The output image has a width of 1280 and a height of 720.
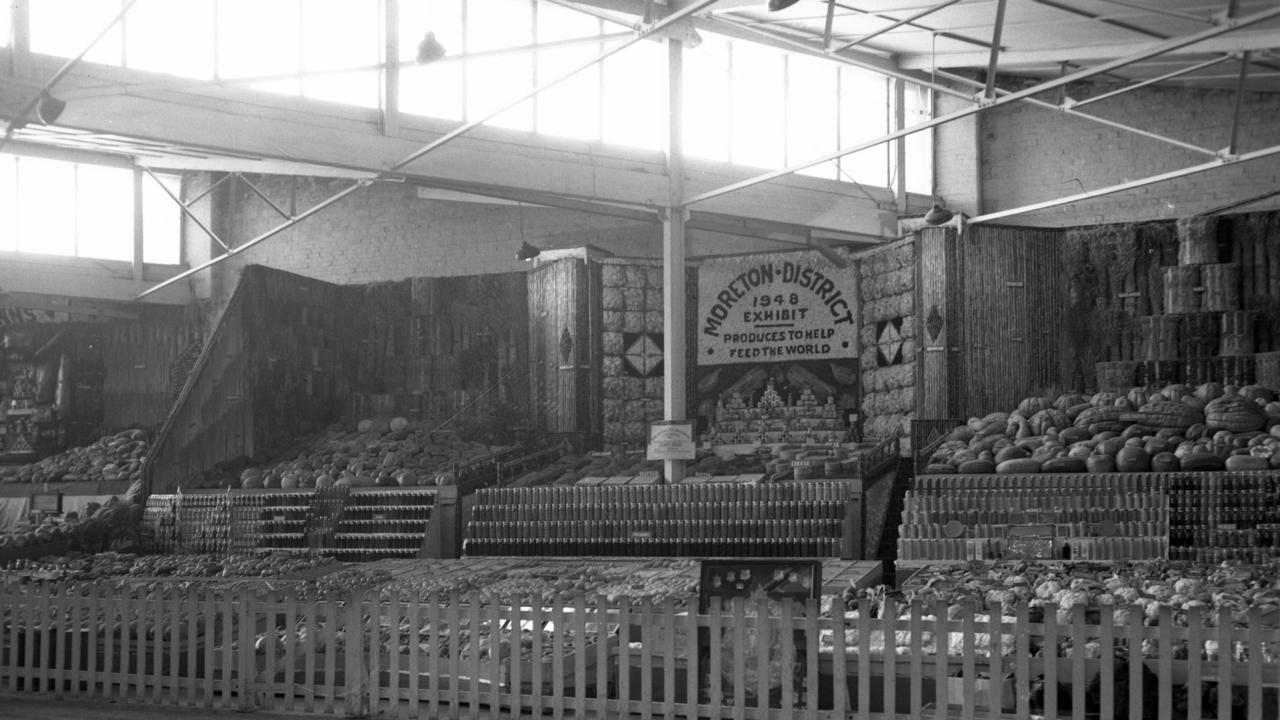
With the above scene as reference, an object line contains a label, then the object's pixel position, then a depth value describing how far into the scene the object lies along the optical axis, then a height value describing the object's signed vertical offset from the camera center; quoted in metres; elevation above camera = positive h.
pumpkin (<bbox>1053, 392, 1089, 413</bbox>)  19.92 -0.40
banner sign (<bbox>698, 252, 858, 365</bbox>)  24.20 +1.05
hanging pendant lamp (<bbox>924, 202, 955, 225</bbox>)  20.77 +2.20
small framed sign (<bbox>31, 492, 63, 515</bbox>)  24.38 -2.05
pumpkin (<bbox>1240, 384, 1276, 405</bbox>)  18.52 -0.30
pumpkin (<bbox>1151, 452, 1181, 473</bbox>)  16.53 -1.04
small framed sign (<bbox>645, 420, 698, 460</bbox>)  20.89 -0.95
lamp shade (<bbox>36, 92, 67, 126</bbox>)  16.67 +3.05
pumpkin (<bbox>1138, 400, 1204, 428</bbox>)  18.11 -0.55
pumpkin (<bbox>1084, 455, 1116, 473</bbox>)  16.73 -1.05
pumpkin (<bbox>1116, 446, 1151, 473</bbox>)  16.64 -1.01
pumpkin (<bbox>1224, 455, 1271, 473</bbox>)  15.77 -1.00
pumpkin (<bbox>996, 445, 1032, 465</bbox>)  17.80 -0.99
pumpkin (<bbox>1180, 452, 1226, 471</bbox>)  16.27 -1.01
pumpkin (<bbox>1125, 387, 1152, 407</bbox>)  19.19 -0.34
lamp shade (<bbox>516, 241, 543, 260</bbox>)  22.92 +1.91
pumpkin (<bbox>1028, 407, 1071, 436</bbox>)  19.16 -0.64
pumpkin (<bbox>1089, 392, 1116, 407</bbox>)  19.33 -0.38
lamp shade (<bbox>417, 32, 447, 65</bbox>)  16.19 +3.57
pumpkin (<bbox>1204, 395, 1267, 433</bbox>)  17.41 -0.54
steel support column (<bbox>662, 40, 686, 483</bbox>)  21.38 +1.75
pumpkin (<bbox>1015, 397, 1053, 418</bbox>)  20.23 -0.47
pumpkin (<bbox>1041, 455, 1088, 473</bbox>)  17.02 -1.08
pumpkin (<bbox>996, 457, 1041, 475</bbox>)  17.22 -1.11
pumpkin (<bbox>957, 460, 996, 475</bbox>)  17.55 -1.14
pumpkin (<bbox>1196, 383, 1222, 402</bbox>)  19.02 -0.28
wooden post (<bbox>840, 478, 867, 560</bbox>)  17.08 -1.76
